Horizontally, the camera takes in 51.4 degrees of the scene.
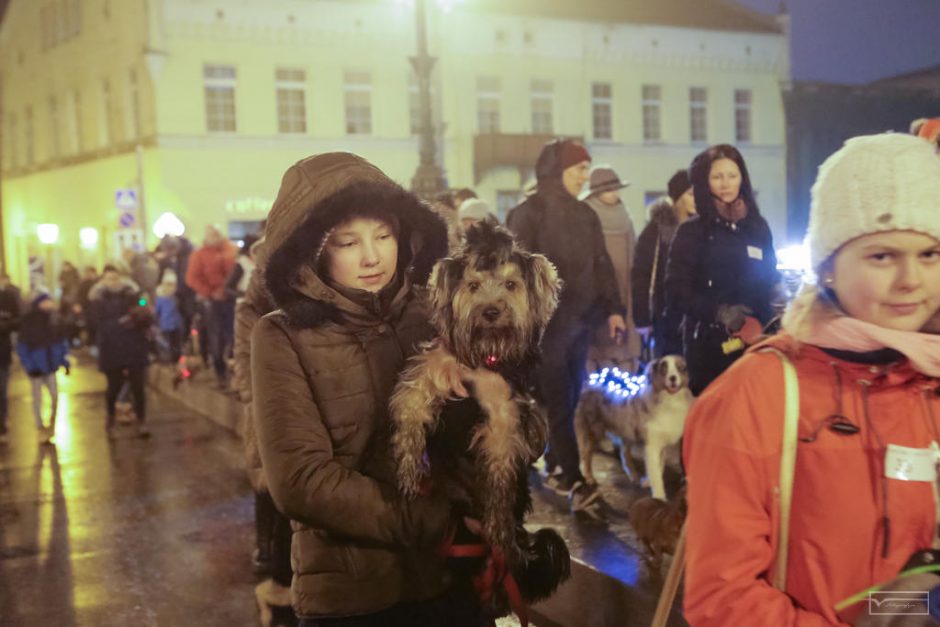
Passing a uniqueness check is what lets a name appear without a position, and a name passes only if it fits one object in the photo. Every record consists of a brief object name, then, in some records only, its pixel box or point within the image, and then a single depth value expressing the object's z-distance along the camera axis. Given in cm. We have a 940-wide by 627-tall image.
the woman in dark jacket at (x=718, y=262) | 513
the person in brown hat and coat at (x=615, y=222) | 820
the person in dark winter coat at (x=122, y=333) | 1151
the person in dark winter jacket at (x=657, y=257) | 693
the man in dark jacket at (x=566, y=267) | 631
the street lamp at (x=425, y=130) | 1451
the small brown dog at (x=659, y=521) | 452
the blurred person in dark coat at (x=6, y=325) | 1218
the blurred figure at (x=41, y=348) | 1182
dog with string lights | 602
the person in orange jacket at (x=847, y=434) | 187
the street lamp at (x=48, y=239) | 3741
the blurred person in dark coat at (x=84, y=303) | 2325
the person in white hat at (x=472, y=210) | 824
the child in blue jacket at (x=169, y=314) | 1644
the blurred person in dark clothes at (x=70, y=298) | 2508
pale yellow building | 3045
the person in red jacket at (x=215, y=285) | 1326
